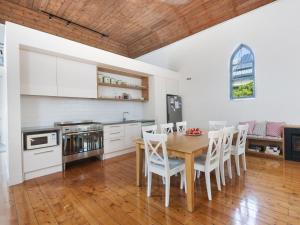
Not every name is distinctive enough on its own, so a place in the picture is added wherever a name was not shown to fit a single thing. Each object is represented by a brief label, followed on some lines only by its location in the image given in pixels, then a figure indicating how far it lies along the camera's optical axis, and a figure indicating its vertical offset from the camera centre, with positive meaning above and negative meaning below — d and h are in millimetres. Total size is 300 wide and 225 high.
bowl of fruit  2995 -388
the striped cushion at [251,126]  4247 -413
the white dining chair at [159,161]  2000 -657
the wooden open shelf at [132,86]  4447 +779
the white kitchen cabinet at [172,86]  5641 +876
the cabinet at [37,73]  2955 +748
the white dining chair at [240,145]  2877 -629
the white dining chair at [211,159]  2105 -675
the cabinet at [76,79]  3424 +750
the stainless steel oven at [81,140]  3279 -576
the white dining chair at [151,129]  2925 -312
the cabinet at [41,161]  2801 -853
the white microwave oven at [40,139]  2793 -456
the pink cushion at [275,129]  3861 -455
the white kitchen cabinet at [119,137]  4021 -653
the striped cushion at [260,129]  4062 -474
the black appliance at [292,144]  3629 -768
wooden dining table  1886 -486
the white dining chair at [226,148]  2416 -583
